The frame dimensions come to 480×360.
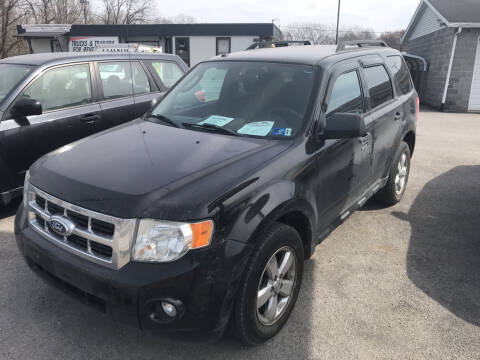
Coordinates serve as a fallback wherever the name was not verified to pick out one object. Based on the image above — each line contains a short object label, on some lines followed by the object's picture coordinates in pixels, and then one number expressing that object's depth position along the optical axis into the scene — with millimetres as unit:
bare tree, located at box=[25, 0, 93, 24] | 33688
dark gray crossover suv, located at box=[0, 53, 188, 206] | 4188
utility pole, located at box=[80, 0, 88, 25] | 42166
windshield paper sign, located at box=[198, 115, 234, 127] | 3029
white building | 25062
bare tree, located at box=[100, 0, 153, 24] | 54375
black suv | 2021
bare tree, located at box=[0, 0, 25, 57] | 26953
